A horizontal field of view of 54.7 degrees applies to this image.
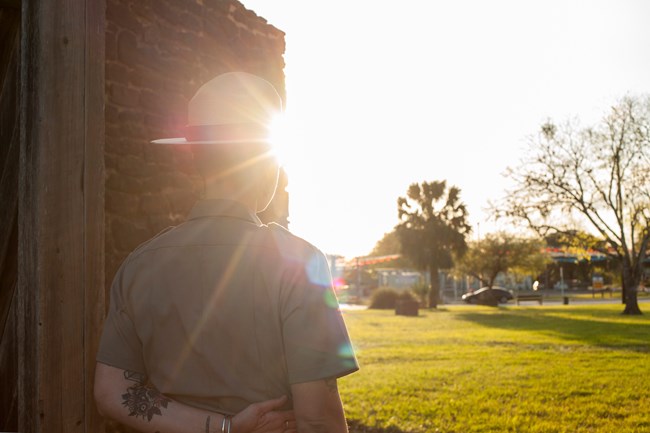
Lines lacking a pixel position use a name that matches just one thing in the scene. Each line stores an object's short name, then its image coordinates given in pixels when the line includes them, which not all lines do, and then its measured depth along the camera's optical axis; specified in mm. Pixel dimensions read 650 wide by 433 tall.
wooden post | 3221
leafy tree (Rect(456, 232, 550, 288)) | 51375
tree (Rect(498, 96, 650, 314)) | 29531
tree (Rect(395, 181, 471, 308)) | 43219
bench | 44197
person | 1706
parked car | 49056
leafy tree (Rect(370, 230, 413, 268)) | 110000
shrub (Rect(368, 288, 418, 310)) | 40662
